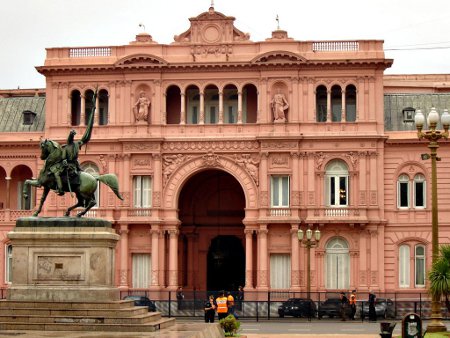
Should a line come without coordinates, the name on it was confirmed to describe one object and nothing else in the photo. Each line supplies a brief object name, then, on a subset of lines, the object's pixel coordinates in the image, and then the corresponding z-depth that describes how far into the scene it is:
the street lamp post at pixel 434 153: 43.38
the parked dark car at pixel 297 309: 66.00
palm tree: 46.38
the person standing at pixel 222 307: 51.44
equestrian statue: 38.67
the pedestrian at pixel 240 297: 65.24
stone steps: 34.75
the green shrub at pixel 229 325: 41.94
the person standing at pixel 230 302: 55.33
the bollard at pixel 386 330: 34.41
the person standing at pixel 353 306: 64.88
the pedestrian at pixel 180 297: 66.12
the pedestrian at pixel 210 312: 52.75
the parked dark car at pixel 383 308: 65.56
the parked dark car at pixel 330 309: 65.94
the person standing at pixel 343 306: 63.31
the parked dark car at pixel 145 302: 63.70
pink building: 75.12
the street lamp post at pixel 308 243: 66.94
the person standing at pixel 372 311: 63.56
